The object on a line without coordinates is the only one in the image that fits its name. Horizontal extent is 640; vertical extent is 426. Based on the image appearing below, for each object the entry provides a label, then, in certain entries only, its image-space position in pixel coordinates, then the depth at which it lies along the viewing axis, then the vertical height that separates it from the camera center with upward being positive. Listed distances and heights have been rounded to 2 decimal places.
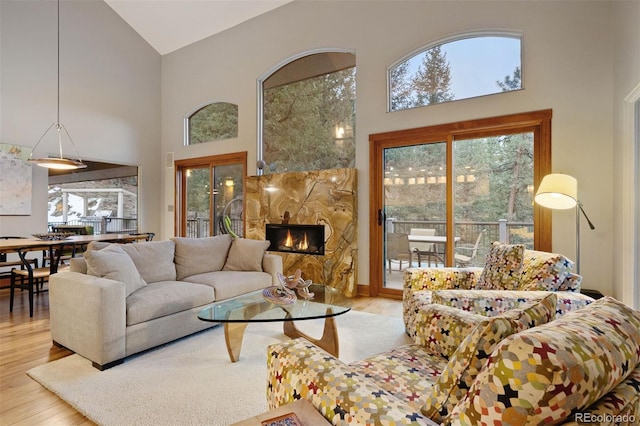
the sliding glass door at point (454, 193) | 3.78 +0.24
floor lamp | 2.99 +0.15
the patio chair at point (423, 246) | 4.38 -0.48
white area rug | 1.87 -1.14
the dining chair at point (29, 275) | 3.75 -0.73
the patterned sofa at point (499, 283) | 2.16 -0.57
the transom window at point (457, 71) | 3.89 +1.81
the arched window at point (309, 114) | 5.05 +1.62
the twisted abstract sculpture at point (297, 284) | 2.77 -0.62
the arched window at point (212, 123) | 6.32 +1.81
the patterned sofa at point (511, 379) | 0.68 -0.41
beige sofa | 2.41 -0.70
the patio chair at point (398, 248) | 4.56 -0.52
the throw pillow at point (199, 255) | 3.59 -0.49
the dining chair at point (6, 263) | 4.19 -0.68
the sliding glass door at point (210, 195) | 6.27 +0.36
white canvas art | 4.95 +0.52
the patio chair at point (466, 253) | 4.09 -0.53
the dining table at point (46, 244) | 3.64 -0.37
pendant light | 4.13 +0.80
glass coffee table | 2.23 -0.72
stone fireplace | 4.70 -0.01
